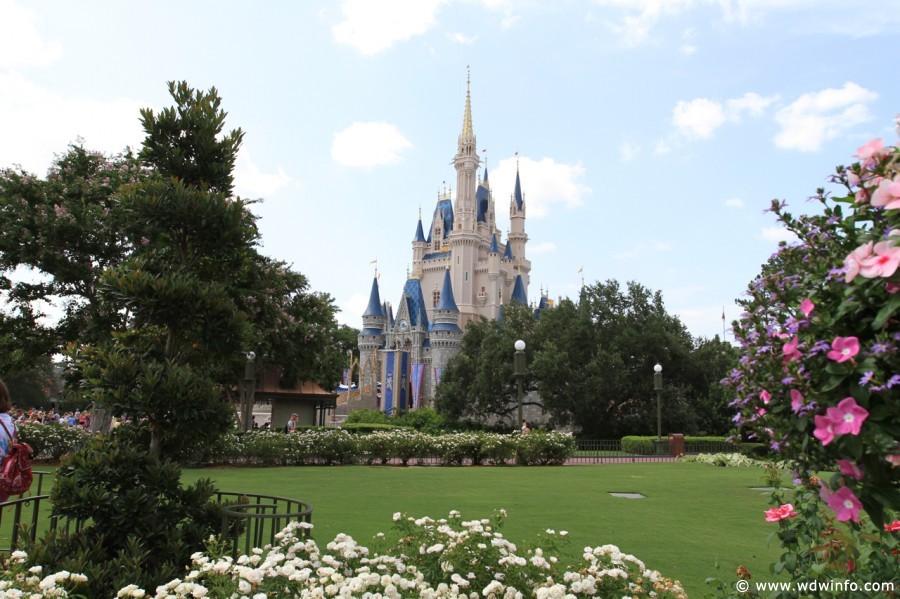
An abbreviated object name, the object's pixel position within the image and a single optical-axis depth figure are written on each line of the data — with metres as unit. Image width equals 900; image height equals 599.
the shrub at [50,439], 19.36
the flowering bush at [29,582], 4.09
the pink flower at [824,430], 2.24
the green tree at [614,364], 40.22
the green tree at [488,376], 46.50
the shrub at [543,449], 22.44
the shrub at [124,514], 5.54
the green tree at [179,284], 6.32
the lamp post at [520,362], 20.60
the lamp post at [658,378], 27.58
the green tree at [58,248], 20.19
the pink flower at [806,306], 2.44
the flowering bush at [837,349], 2.20
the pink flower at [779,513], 4.16
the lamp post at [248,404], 30.62
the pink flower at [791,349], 2.50
